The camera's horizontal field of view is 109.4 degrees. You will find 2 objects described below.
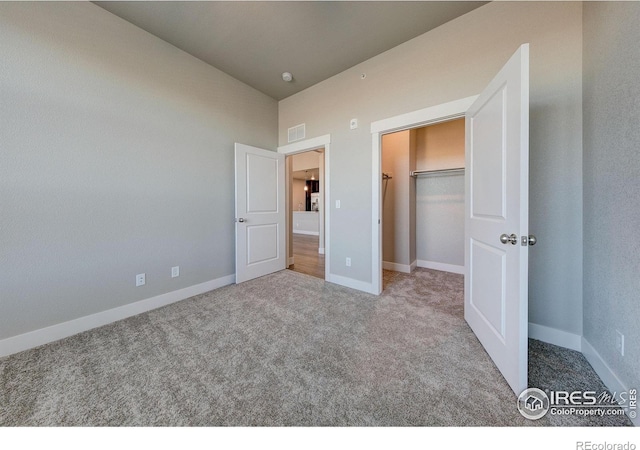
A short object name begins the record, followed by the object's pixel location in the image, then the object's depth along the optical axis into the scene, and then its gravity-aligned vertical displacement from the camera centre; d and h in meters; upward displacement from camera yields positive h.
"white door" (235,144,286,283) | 3.13 +0.15
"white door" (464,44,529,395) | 1.22 +0.03
